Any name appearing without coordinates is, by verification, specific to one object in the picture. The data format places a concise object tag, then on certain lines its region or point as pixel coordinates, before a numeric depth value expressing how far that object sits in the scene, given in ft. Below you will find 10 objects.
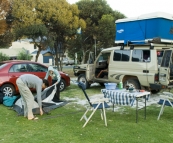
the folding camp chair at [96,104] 18.92
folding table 19.34
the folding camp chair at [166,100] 20.46
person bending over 20.54
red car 29.68
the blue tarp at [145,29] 29.14
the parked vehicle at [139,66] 27.71
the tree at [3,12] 52.26
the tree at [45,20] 53.93
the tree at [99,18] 68.90
